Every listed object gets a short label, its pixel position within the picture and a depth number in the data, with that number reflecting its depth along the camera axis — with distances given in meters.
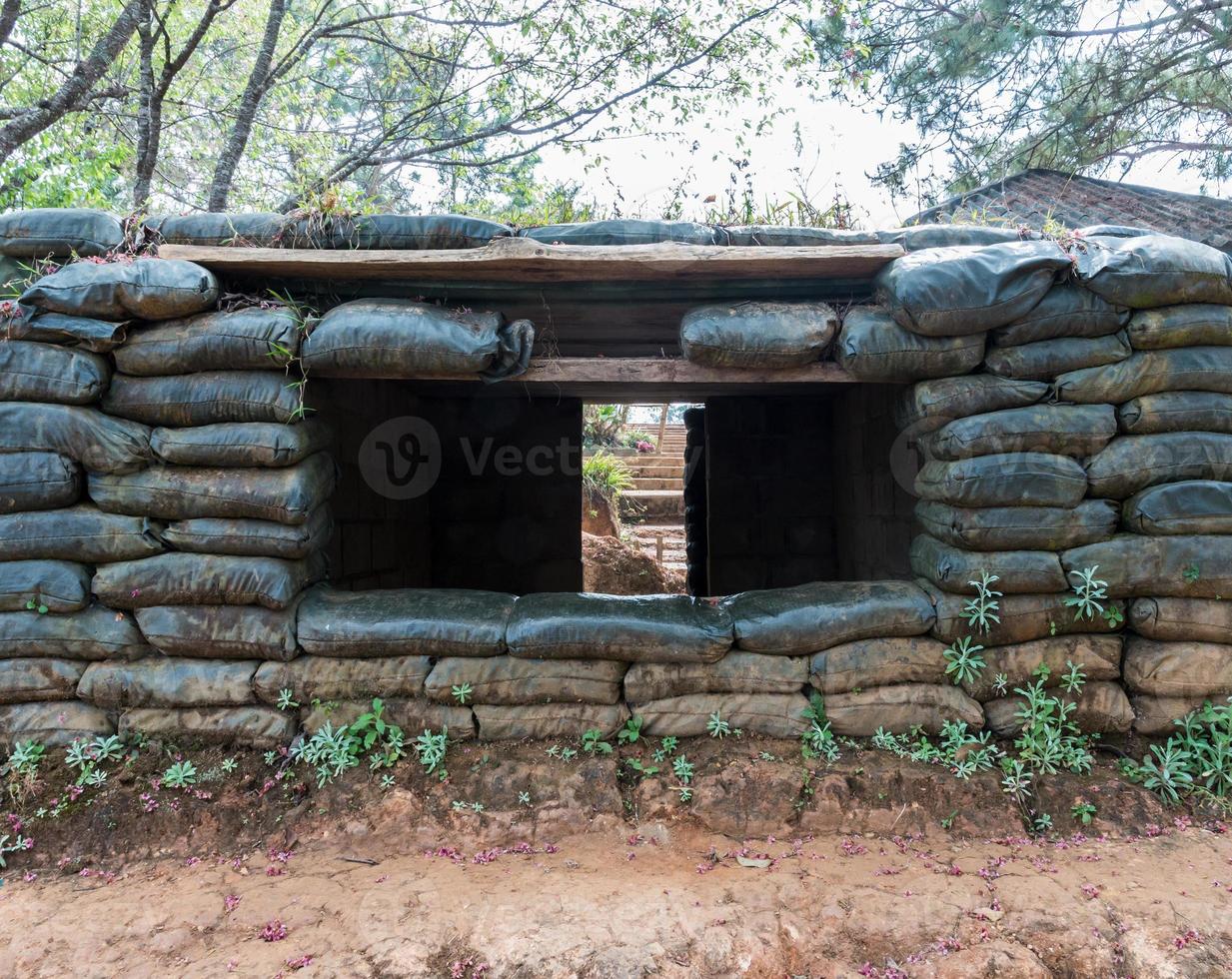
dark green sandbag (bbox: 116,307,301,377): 2.76
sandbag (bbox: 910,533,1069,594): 2.72
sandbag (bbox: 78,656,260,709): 2.74
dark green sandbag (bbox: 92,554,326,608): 2.73
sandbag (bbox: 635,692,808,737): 2.81
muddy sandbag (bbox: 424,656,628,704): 2.80
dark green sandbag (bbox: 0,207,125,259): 2.80
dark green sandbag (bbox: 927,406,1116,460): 2.73
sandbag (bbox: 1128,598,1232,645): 2.69
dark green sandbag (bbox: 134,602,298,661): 2.74
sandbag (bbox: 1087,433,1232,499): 2.71
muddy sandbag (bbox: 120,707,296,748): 2.75
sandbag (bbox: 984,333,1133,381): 2.74
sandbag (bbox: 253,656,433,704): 2.78
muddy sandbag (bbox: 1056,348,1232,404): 2.72
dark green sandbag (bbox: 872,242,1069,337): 2.67
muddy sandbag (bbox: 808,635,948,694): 2.80
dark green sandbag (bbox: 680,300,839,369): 2.81
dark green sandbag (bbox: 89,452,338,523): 2.74
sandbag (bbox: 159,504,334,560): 2.75
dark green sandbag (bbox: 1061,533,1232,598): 2.67
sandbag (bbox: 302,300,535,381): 2.74
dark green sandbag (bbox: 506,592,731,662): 2.78
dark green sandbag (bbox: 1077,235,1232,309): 2.67
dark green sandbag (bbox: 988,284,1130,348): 2.72
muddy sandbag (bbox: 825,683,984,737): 2.78
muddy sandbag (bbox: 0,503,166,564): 2.70
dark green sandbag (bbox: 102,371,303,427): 2.78
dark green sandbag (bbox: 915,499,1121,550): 2.72
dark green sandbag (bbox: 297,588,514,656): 2.78
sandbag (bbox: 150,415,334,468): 2.74
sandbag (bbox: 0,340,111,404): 2.70
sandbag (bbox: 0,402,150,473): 2.68
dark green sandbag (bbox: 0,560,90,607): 2.69
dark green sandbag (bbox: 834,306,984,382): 2.77
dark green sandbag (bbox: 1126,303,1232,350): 2.70
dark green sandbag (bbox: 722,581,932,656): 2.81
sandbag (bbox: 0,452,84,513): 2.66
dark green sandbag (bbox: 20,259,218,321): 2.67
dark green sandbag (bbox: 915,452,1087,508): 2.70
